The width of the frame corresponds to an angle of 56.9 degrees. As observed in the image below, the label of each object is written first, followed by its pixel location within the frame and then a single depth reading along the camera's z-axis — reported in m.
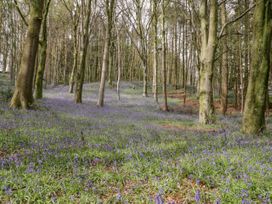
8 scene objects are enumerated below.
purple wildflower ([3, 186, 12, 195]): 3.90
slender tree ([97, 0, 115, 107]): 20.80
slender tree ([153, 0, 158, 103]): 32.89
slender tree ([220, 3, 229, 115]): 19.80
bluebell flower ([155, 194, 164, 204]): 3.51
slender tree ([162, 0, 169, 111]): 21.83
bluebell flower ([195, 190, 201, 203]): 3.66
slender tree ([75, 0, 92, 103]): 21.53
